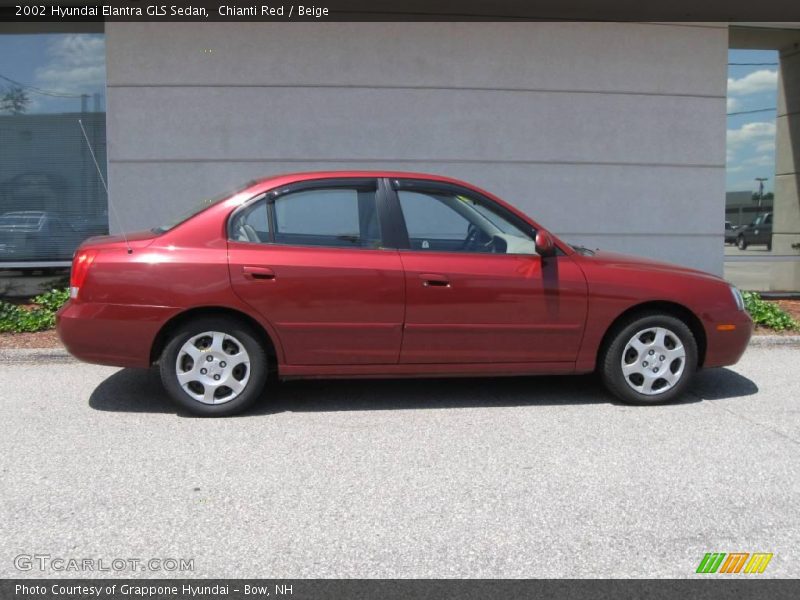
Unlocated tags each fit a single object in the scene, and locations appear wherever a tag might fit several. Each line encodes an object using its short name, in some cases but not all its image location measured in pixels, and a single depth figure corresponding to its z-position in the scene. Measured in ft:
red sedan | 16.39
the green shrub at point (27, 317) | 25.20
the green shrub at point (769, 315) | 27.55
